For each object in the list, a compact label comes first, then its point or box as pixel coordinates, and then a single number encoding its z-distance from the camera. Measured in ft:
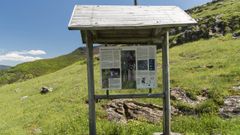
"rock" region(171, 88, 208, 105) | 29.95
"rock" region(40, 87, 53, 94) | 45.62
